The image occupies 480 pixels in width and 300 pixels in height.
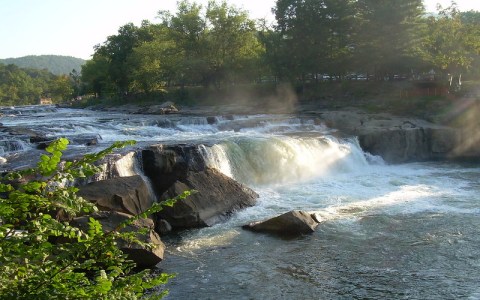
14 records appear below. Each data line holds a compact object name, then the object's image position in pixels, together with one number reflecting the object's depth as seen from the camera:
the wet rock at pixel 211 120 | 31.99
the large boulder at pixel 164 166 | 17.67
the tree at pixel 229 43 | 52.78
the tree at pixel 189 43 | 52.88
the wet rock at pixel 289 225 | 13.87
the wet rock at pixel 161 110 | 42.28
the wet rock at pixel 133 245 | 11.05
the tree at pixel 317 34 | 42.94
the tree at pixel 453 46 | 36.78
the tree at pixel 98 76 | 64.19
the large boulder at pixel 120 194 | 13.52
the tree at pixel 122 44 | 64.19
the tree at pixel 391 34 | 38.44
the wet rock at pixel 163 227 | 14.32
